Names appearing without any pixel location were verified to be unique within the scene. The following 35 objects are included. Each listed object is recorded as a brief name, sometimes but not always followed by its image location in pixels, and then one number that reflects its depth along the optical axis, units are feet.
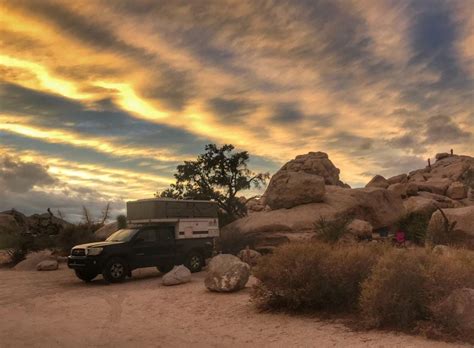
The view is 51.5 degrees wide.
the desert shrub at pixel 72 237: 95.61
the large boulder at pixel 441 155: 279.69
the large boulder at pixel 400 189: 138.92
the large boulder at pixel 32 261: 84.38
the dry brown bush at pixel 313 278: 37.37
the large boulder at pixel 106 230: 102.32
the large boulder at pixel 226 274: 48.06
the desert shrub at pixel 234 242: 82.33
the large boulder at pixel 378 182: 178.40
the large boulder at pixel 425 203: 107.24
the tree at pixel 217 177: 123.95
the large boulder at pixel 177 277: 55.72
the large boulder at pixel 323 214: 83.15
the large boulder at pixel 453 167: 225.37
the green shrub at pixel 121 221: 104.49
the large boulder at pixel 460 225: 75.41
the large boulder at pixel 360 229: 79.25
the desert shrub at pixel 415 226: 87.37
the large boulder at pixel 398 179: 211.20
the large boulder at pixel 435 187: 173.68
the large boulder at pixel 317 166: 174.19
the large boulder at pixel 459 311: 28.94
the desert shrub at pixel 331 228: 70.05
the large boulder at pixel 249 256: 70.43
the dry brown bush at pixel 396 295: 31.27
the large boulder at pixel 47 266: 79.61
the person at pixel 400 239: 75.72
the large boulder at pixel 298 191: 90.43
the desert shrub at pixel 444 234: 75.25
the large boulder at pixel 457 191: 166.39
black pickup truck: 60.08
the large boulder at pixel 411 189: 151.06
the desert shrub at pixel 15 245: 93.35
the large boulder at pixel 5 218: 172.80
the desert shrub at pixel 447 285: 29.22
